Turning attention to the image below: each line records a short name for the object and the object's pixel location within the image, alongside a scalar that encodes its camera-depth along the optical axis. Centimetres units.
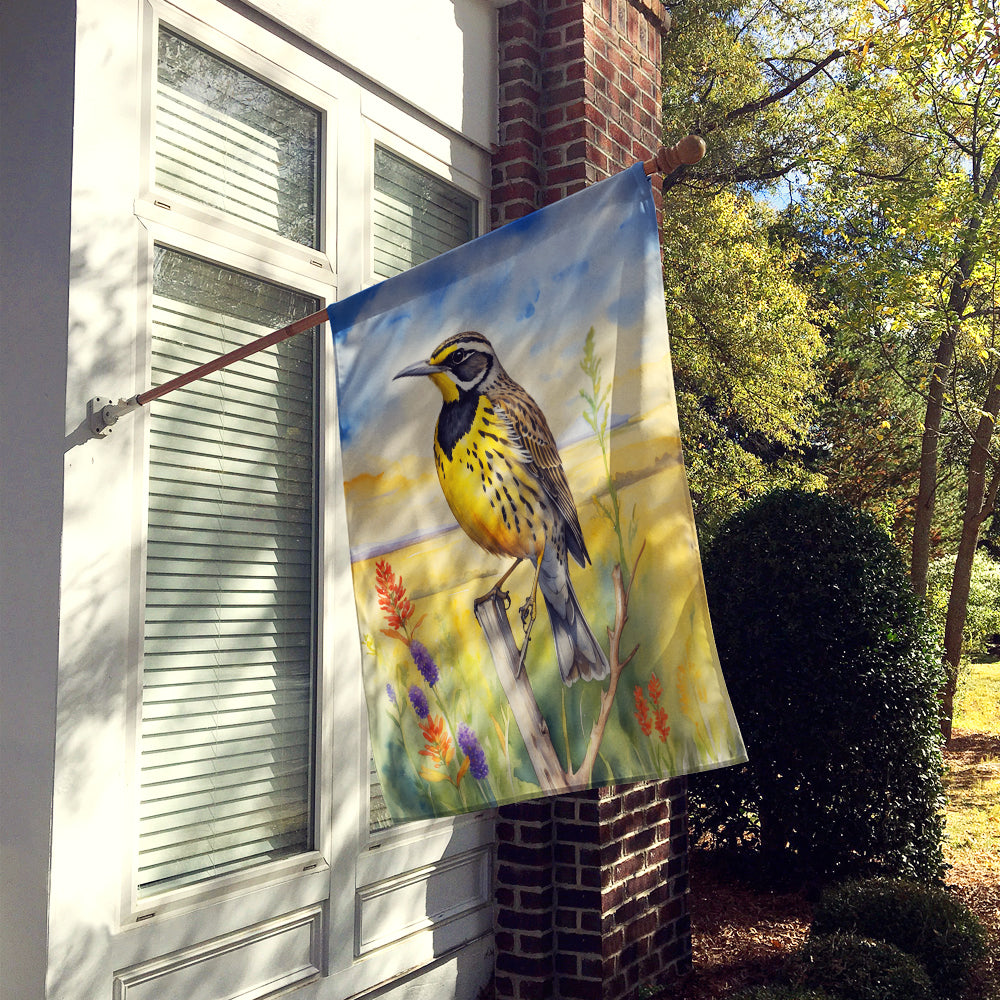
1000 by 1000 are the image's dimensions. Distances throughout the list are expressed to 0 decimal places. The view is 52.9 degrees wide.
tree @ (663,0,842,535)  1180
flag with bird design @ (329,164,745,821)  217
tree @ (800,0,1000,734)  802
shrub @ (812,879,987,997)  440
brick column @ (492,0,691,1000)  428
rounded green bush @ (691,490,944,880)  576
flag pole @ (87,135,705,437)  251
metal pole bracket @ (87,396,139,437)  280
